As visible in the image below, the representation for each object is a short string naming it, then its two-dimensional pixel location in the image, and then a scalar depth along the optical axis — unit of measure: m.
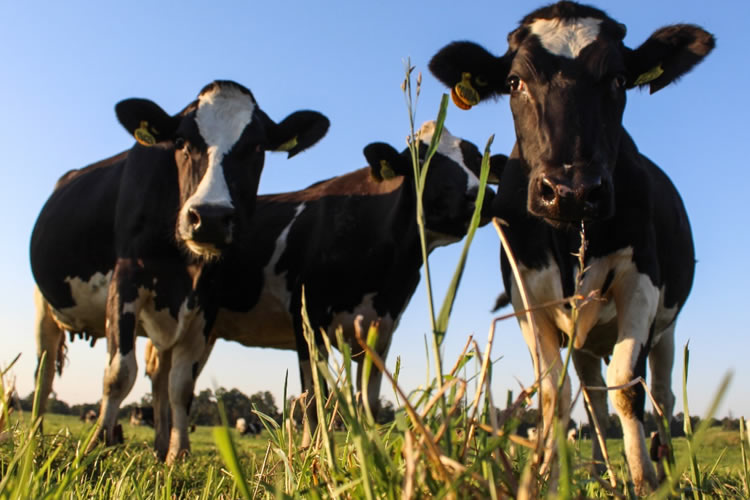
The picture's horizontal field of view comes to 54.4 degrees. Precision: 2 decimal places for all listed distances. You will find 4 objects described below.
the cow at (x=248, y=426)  19.91
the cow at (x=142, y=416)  22.56
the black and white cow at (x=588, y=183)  3.21
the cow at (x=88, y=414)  22.91
